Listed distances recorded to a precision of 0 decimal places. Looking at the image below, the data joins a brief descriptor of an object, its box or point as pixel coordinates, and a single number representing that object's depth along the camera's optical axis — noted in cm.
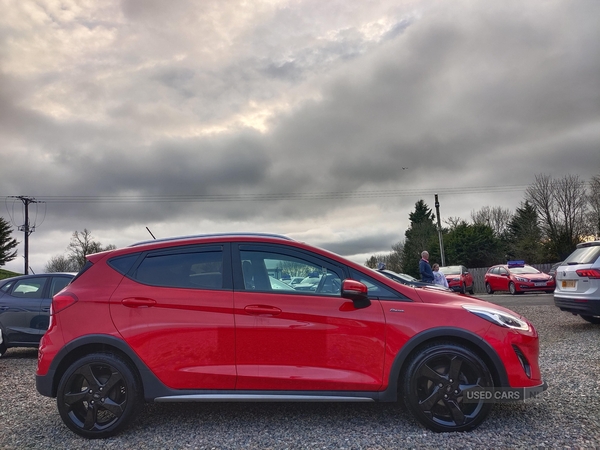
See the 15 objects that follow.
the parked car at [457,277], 2567
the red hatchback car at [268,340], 407
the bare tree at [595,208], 3834
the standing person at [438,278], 1471
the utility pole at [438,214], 3989
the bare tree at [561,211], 3866
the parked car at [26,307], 912
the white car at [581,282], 907
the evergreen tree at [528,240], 4028
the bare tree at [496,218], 6171
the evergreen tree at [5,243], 6521
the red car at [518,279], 2241
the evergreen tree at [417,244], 5319
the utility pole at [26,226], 4613
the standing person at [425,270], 1412
